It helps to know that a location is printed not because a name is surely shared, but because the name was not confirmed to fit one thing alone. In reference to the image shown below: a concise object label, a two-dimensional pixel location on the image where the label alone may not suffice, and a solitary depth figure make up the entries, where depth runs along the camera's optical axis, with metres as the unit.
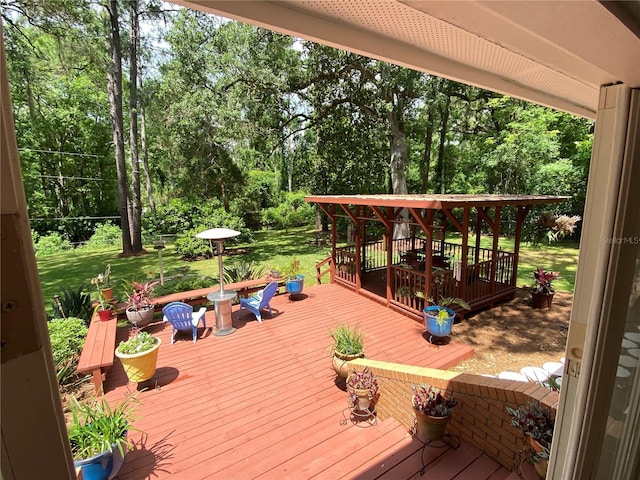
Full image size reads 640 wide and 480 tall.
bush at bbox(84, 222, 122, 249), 19.11
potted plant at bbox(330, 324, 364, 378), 4.34
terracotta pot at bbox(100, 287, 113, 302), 6.45
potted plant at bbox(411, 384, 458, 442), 2.89
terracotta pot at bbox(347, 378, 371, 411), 3.65
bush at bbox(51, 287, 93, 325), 6.52
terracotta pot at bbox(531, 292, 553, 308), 7.20
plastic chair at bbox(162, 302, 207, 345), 5.67
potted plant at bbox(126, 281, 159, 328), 6.05
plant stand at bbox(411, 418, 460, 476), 2.98
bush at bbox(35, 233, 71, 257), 17.17
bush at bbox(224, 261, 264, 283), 8.58
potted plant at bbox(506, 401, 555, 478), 2.18
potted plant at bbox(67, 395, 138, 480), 2.67
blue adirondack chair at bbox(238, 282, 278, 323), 6.61
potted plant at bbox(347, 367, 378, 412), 3.66
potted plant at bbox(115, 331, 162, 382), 4.31
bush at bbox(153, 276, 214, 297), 7.66
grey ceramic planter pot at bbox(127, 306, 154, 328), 6.03
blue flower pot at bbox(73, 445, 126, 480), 2.62
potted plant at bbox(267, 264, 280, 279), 8.24
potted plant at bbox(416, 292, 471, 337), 5.38
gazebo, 6.19
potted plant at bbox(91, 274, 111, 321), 6.04
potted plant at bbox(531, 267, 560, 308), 7.19
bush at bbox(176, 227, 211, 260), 14.55
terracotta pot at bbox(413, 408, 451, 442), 2.88
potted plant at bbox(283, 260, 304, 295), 7.83
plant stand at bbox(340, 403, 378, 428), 3.69
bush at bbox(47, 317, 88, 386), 4.67
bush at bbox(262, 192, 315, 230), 22.98
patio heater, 6.02
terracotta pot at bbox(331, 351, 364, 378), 4.29
